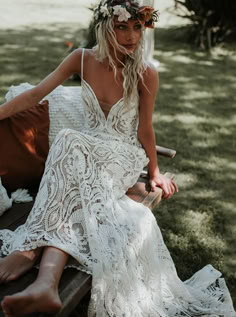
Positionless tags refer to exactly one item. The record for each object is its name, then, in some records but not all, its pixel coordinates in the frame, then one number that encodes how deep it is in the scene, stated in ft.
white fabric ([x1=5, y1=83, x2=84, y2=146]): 9.94
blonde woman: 7.01
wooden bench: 6.49
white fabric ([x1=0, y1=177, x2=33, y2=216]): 8.38
